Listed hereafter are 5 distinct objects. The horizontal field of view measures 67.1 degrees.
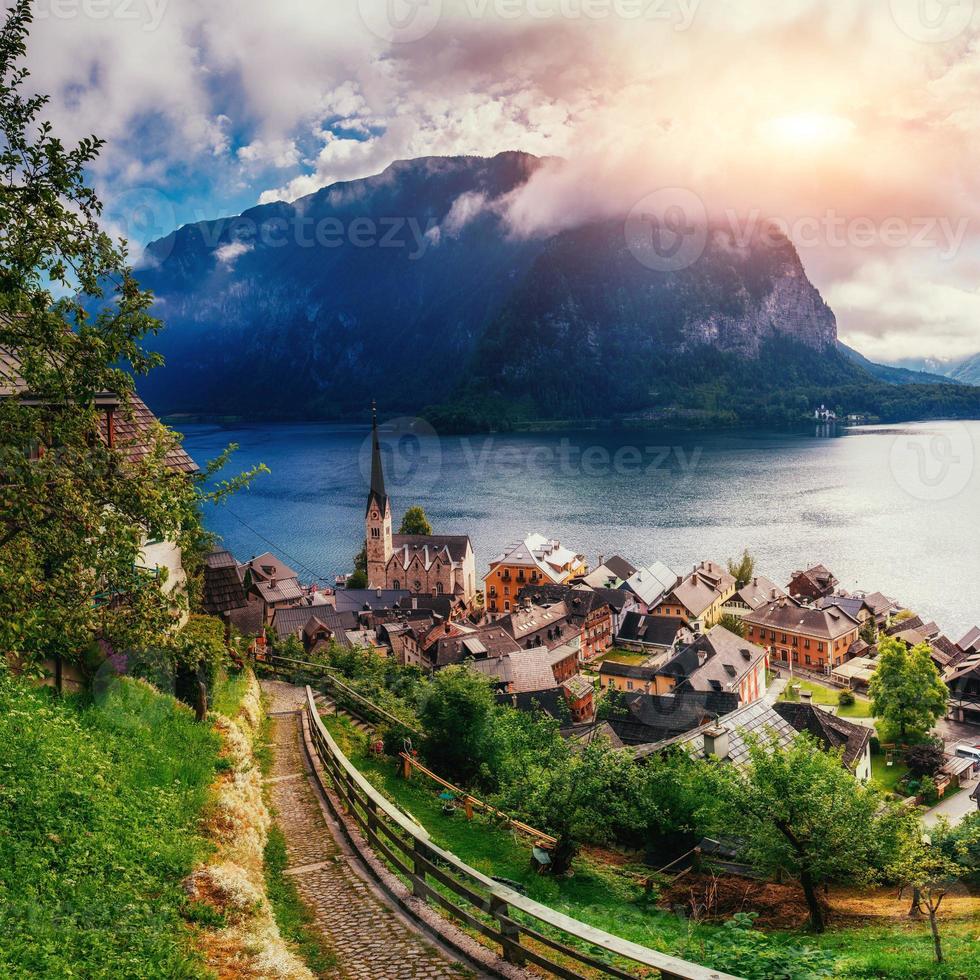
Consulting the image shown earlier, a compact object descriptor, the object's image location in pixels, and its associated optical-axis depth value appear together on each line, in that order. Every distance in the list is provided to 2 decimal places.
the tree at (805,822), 14.18
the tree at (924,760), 35.62
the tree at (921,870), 14.73
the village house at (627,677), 47.06
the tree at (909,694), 39.50
